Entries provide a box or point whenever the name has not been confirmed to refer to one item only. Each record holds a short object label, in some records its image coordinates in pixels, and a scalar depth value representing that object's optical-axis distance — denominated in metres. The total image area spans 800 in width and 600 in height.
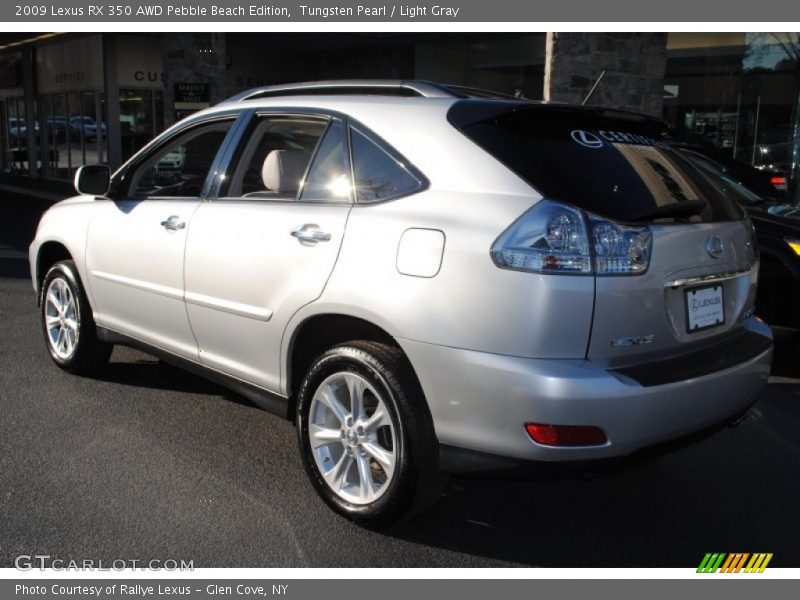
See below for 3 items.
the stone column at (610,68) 11.16
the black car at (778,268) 5.59
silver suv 2.68
